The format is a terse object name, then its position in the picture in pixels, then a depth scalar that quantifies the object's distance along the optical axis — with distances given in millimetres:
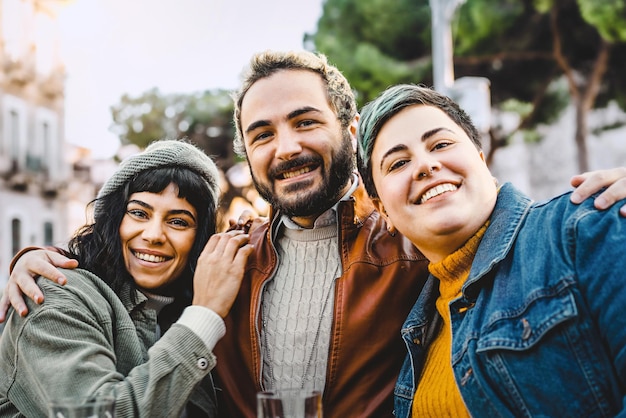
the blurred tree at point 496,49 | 11875
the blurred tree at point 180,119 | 15000
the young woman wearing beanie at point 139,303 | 2051
